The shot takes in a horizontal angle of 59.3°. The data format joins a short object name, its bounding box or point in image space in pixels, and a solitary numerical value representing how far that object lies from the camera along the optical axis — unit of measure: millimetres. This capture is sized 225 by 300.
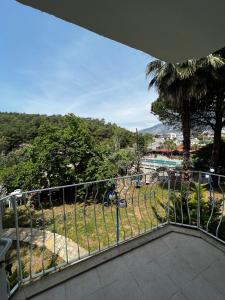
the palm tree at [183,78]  6988
